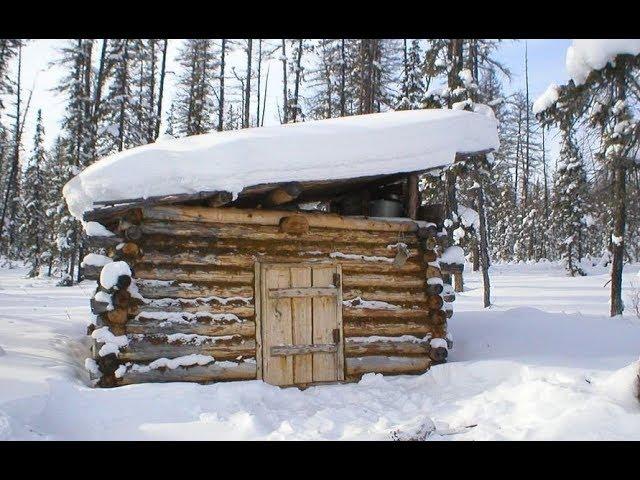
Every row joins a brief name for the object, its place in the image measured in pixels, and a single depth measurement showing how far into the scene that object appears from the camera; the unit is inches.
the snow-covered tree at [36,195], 1370.8
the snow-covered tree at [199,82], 1009.5
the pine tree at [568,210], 1095.0
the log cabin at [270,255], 253.8
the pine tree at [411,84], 894.4
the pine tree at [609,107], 232.8
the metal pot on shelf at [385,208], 336.8
